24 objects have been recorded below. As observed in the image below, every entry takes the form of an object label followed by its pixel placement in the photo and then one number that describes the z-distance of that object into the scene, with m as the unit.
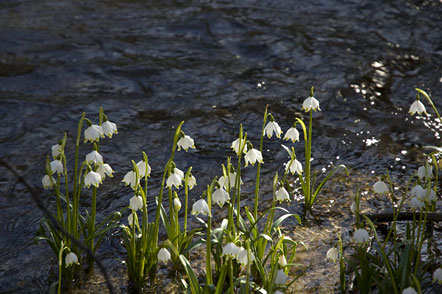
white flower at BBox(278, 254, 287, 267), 7.15
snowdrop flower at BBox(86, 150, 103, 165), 7.06
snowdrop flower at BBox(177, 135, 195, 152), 6.95
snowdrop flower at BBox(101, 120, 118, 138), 7.11
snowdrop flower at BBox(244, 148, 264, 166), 7.12
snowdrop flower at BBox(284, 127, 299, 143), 7.91
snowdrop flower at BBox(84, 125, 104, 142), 7.00
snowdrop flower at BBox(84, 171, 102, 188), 7.08
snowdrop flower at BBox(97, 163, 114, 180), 7.38
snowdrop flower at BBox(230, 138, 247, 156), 7.10
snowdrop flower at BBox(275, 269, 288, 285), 6.81
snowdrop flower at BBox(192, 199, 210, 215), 6.75
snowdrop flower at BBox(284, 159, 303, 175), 8.02
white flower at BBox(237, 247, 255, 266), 6.55
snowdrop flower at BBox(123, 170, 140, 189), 7.27
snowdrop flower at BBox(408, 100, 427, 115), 7.92
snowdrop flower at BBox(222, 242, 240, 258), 6.47
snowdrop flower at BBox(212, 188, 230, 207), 6.84
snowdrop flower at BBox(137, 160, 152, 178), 7.36
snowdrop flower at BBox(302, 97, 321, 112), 8.25
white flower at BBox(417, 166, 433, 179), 6.82
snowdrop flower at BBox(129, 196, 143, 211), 7.27
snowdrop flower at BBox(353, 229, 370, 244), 6.97
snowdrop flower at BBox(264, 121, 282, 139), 7.39
